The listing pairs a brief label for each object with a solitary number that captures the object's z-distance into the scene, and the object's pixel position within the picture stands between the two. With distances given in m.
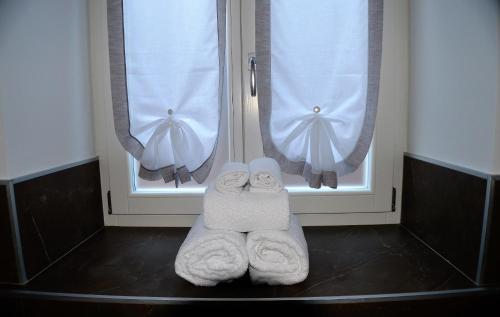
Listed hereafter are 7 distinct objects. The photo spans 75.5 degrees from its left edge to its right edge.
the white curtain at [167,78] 1.17
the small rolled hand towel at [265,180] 0.94
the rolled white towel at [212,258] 0.84
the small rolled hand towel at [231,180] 0.95
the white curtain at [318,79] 1.15
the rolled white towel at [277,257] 0.86
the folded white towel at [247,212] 0.89
